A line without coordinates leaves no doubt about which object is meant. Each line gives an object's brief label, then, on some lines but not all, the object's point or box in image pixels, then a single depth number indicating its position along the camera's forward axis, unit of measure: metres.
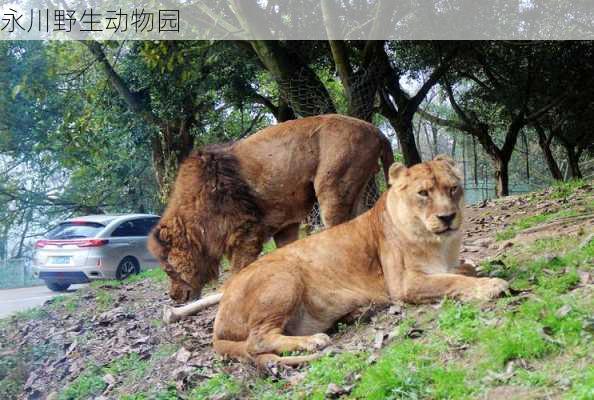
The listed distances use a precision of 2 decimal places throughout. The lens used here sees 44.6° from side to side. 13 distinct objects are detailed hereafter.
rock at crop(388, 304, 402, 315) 5.61
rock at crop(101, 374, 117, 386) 6.60
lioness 5.41
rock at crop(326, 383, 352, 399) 4.44
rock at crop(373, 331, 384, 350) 4.99
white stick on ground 7.38
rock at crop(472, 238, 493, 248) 8.37
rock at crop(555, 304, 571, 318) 4.33
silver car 14.70
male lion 7.32
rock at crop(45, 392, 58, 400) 7.05
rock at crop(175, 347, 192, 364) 6.26
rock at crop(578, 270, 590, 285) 5.11
